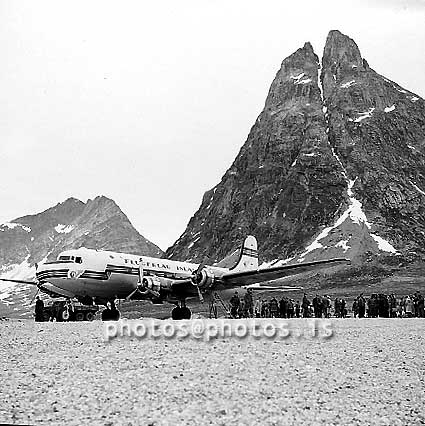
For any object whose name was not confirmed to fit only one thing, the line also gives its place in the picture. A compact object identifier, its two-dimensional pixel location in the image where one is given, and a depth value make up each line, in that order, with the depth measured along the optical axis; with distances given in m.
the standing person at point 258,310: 36.71
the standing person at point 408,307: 35.01
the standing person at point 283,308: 34.50
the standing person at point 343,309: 35.62
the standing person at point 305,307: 34.06
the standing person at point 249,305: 34.53
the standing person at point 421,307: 33.69
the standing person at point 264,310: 35.89
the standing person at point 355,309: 34.89
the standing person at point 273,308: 35.16
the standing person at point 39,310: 28.11
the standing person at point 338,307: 36.12
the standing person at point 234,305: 32.81
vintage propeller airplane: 28.39
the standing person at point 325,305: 34.42
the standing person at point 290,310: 35.44
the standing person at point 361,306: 34.28
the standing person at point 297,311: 35.75
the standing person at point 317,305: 33.94
